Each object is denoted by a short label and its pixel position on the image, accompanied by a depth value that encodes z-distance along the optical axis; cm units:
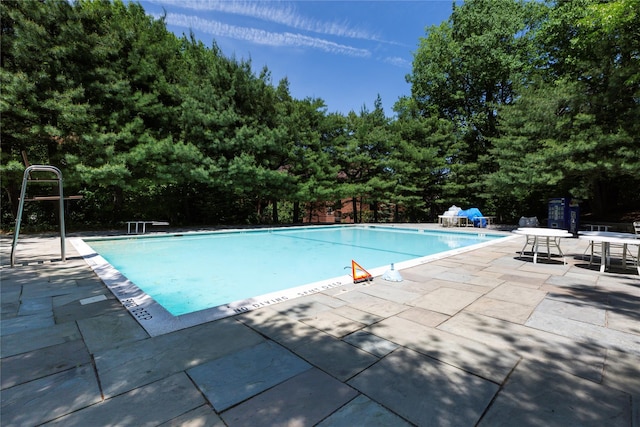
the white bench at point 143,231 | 997
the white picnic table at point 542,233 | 507
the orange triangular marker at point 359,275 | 416
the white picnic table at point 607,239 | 445
